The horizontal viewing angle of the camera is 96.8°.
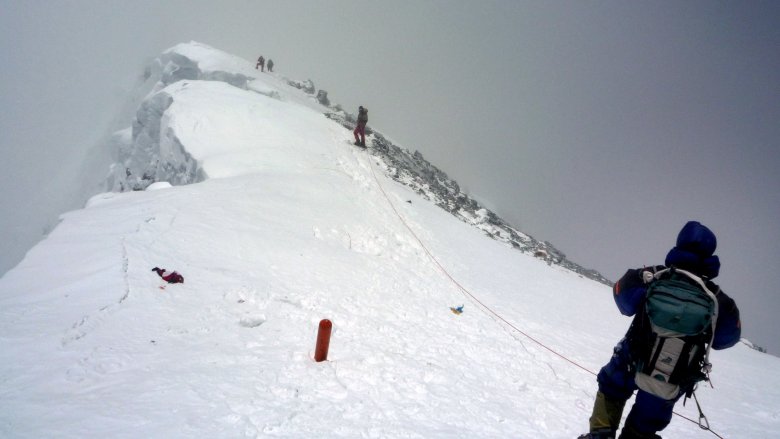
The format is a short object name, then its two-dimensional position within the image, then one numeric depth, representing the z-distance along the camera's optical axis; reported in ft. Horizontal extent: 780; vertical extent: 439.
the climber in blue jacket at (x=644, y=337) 9.95
